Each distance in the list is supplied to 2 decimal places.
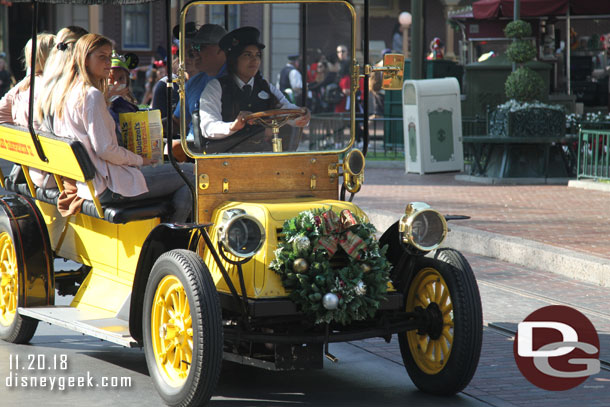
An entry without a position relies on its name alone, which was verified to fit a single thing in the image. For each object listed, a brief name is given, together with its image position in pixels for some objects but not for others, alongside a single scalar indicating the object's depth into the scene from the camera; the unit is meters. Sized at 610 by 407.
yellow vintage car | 7.34
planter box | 22.22
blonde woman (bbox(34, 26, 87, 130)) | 9.00
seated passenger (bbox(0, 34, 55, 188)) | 9.52
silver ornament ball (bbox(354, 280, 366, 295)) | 7.41
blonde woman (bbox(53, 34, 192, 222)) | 8.38
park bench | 22.12
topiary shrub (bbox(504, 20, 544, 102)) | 22.87
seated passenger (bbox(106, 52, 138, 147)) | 9.00
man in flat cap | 8.11
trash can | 24.28
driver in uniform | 8.17
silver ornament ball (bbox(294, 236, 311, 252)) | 7.38
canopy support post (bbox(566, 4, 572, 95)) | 30.53
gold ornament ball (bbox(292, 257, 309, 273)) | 7.37
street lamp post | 52.68
